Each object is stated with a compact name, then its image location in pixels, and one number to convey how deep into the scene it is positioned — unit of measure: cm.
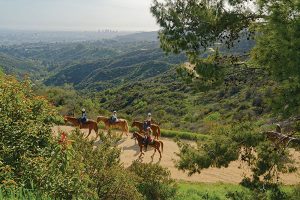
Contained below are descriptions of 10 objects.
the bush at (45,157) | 709
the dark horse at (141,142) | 1986
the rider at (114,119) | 2369
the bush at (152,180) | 1378
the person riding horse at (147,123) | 2190
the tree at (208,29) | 1002
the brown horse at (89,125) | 2252
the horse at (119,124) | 2389
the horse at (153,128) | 2326
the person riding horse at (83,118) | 2253
